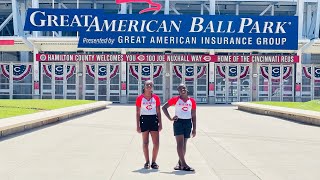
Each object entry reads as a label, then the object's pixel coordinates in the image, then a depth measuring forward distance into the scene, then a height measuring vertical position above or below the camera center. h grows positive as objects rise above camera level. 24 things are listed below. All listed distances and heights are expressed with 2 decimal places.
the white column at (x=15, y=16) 45.50 +6.39
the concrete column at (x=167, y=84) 45.22 +0.19
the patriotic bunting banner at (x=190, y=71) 45.62 +1.38
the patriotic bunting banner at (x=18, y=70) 45.41 +1.44
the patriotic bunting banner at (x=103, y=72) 45.38 +1.27
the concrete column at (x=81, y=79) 45.19 +0.63
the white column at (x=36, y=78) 44.16 +0.70
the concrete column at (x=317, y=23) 46.34 +5.91
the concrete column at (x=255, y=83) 45.25 +0.25
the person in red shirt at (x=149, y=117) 9.42 -0.59
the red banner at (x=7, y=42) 41.62 +3.66
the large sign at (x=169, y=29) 40.88 +4.73
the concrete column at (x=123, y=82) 44.53 +0.31
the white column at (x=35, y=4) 44.12 +7.26
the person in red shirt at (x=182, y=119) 9.30 -0.62
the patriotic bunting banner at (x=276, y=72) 45.50 +1.30
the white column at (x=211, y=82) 44.72 +0.37
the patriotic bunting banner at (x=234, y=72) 45.66 +1.30
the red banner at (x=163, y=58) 43.34 +2.47
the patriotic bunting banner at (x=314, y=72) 45.50 +1.26
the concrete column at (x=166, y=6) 46.00 +7.41
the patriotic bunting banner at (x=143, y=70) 45.59 +1.47
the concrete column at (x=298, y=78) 44.28 +0.74
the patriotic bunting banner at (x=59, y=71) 45.41 +1.36
